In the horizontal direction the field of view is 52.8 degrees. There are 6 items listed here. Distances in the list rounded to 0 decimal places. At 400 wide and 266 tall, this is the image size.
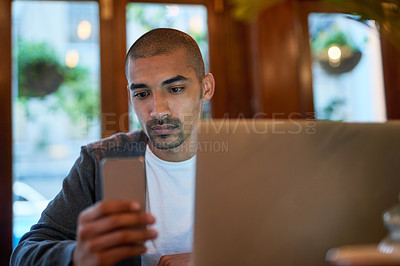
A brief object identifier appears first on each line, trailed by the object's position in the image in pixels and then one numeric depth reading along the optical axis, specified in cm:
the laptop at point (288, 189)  67
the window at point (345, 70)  270
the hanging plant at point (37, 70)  236
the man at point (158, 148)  118
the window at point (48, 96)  233
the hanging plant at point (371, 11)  73
